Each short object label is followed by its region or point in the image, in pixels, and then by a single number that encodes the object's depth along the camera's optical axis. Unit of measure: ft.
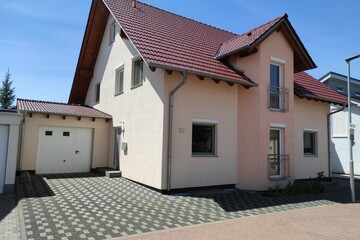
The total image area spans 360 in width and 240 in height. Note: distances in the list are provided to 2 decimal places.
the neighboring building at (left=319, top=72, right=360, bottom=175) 60.54
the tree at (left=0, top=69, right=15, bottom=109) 138.62
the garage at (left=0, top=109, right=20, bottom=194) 29.55
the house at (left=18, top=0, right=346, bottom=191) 32.71
